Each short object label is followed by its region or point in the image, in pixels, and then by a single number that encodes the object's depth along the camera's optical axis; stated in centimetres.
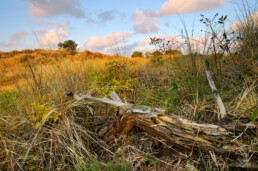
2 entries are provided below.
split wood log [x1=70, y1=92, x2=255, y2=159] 145
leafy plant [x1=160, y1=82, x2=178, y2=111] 199
